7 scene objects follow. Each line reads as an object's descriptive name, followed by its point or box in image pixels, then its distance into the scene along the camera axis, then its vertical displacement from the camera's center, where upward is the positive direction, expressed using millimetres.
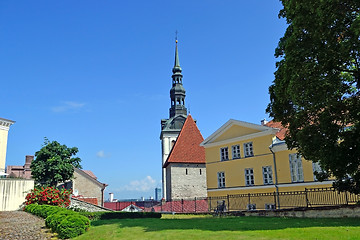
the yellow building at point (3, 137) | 42031 +7351
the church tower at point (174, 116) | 71312 +16026
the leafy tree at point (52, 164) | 36719 +3226
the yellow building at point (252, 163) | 24891 +2103
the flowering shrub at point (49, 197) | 25500 -299
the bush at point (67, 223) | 13539 -1336
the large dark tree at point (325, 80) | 12109 +4183
